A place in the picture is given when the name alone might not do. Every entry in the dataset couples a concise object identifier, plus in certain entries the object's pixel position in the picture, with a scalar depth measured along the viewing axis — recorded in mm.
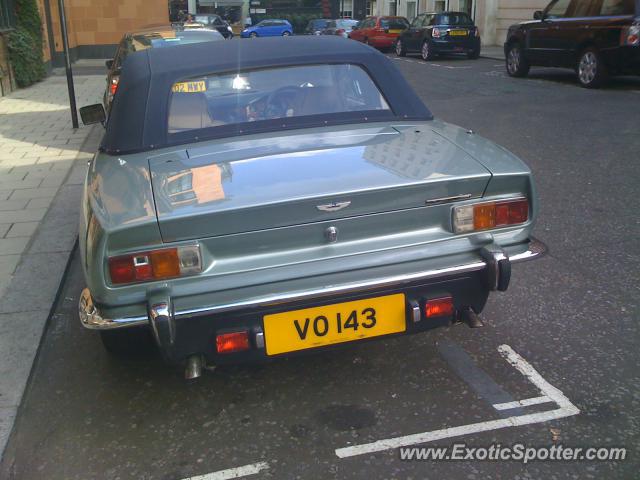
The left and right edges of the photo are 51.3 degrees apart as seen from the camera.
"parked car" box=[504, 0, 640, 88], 11133
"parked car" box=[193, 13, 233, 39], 27644
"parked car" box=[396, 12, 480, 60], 19938
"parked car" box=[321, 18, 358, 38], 28928
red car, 24797
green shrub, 13359
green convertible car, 2455
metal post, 9155
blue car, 38781
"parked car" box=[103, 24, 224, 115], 8469
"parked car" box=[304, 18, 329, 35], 33406
